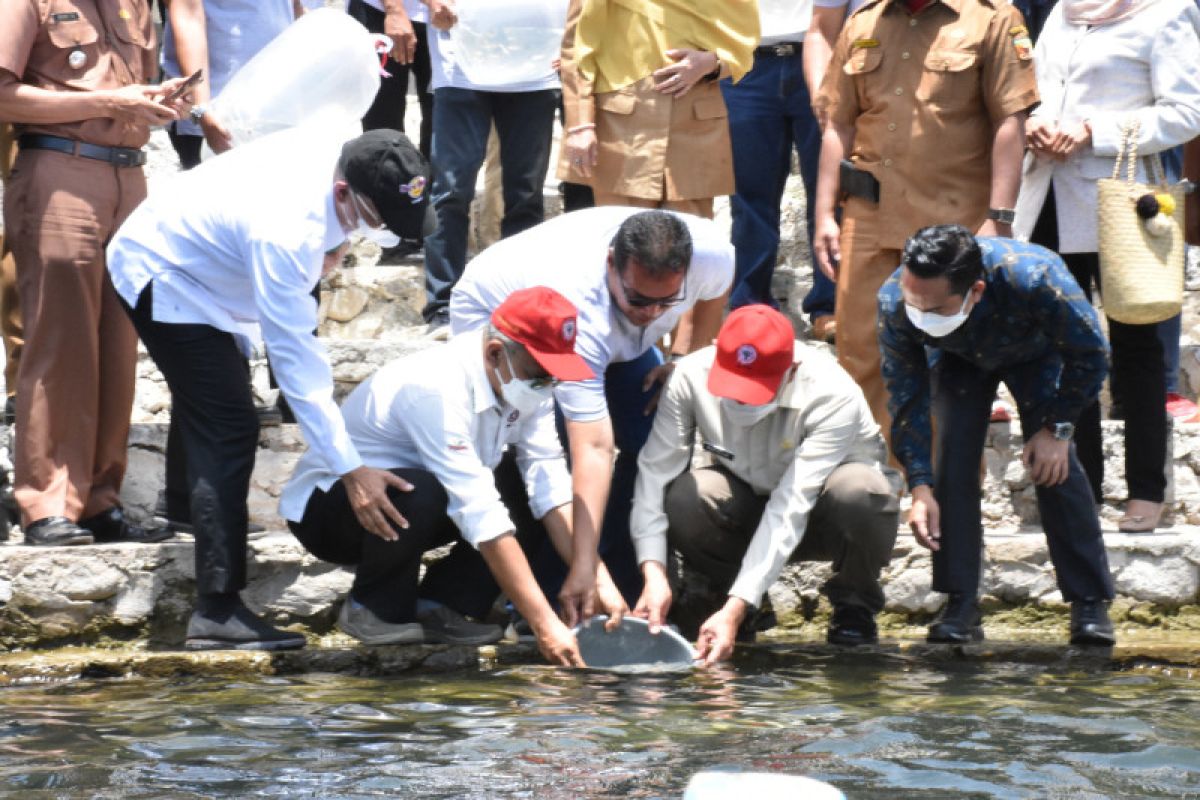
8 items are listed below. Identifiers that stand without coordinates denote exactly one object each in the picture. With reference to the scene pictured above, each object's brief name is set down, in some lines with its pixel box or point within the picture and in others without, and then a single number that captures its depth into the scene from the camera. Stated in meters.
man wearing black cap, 10.20
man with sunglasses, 10.93
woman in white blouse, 12.19
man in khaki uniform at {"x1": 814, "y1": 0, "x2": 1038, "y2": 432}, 12.21
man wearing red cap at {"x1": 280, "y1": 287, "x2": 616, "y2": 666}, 10.62
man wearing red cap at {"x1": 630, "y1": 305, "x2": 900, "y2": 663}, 11.05
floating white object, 6.49
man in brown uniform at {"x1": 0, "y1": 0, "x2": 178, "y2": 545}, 11.23
